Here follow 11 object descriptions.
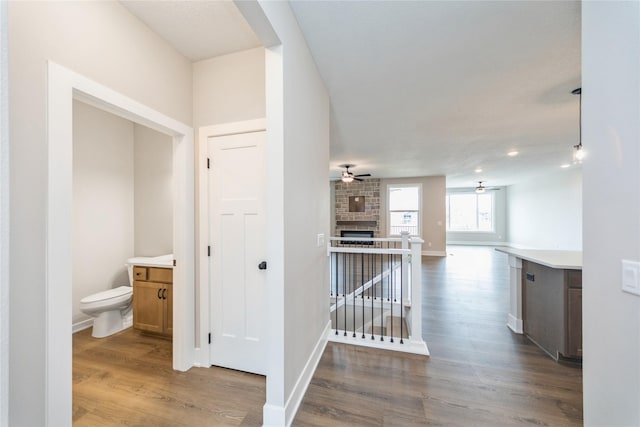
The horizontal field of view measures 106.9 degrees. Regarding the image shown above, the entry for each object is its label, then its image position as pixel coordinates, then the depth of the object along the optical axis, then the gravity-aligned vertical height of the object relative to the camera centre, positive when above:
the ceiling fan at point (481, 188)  8.07 +1.03
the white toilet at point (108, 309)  2.42 -1.01
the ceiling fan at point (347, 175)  5.56 +0.89
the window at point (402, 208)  8.10 +0.16
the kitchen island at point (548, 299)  1.97 -0.81
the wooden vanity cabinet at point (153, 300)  2.43 -0.90
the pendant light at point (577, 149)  2.44 +0.75
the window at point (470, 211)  10.34 +0.05
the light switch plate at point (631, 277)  0.85 -0.24
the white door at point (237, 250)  1.91 -0.30
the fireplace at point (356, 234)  8.25 -0.74
